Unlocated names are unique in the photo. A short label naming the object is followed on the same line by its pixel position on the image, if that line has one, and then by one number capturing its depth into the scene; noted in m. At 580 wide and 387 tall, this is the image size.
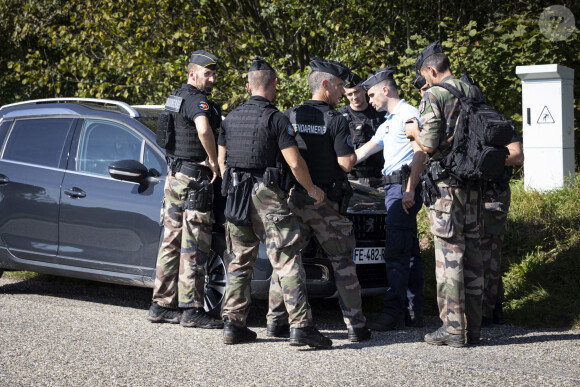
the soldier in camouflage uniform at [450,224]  10.20
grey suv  11.85
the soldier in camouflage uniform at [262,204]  10.16
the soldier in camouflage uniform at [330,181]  10.48
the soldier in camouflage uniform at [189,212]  11.34
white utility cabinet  17.67
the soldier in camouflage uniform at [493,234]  11.67
